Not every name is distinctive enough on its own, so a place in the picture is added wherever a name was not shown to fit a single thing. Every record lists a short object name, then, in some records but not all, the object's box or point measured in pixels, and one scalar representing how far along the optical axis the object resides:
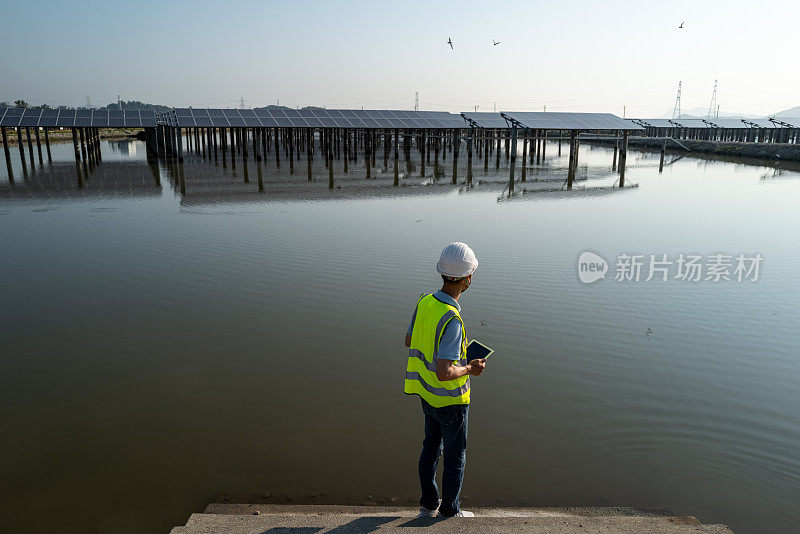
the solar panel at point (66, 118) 30.59
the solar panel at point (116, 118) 33.16
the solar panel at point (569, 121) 32.44
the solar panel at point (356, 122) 33.46
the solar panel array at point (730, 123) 66.56
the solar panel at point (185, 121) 28.91
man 2.86
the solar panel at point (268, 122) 30.19
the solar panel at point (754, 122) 57.12
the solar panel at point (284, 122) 30.52
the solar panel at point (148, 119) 34.49
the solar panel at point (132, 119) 33.94
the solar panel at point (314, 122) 31.62
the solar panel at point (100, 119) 32.22
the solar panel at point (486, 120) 36.47
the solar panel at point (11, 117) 29.03
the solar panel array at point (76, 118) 29.88
